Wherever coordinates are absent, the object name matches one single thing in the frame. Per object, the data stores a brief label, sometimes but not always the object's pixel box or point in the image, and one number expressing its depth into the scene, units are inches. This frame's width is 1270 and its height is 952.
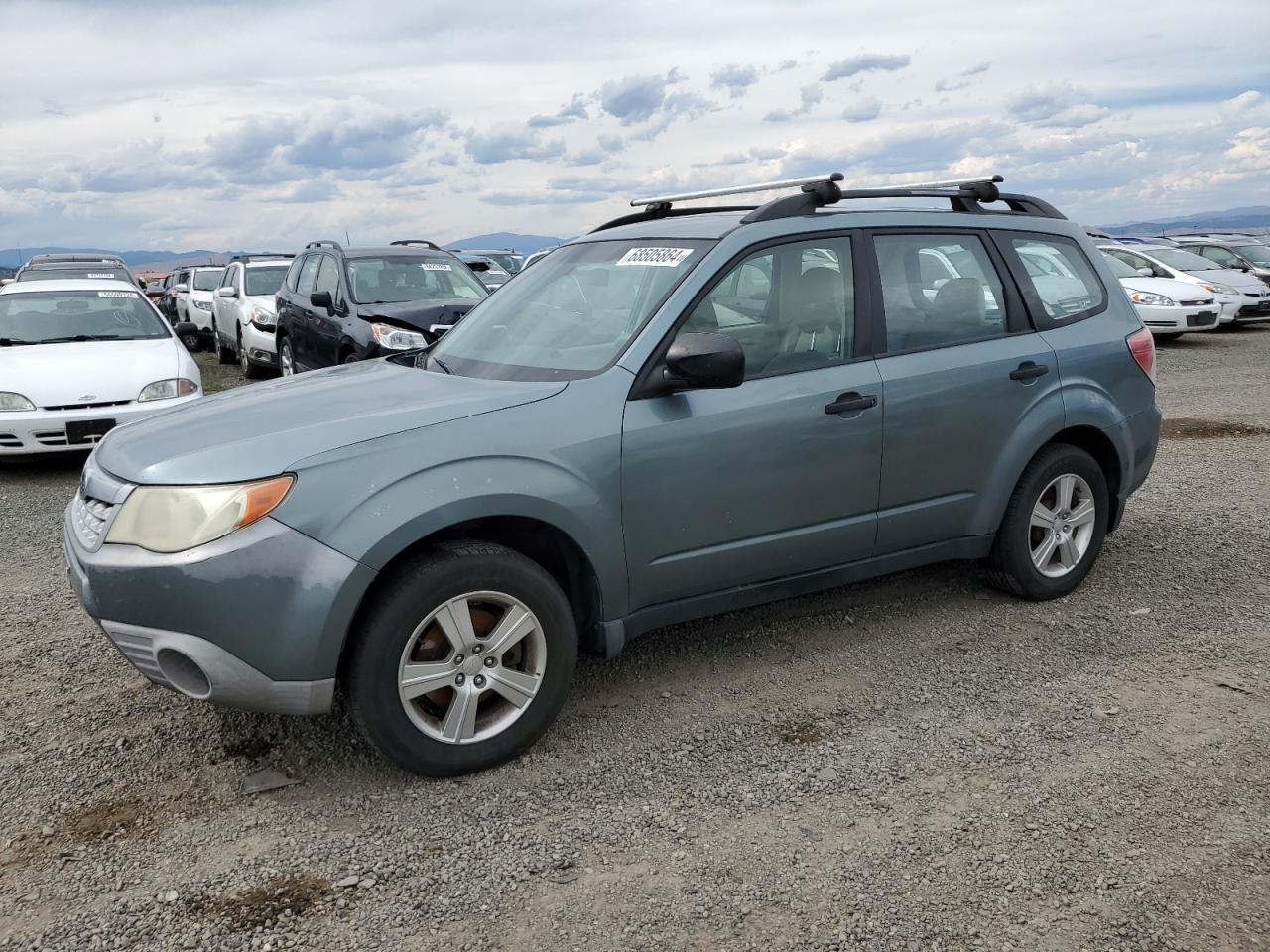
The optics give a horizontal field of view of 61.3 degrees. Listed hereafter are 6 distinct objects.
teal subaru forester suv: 125.7
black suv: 380.8
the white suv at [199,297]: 794.8
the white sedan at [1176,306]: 649.0
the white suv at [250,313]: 539.8
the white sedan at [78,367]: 318.7
